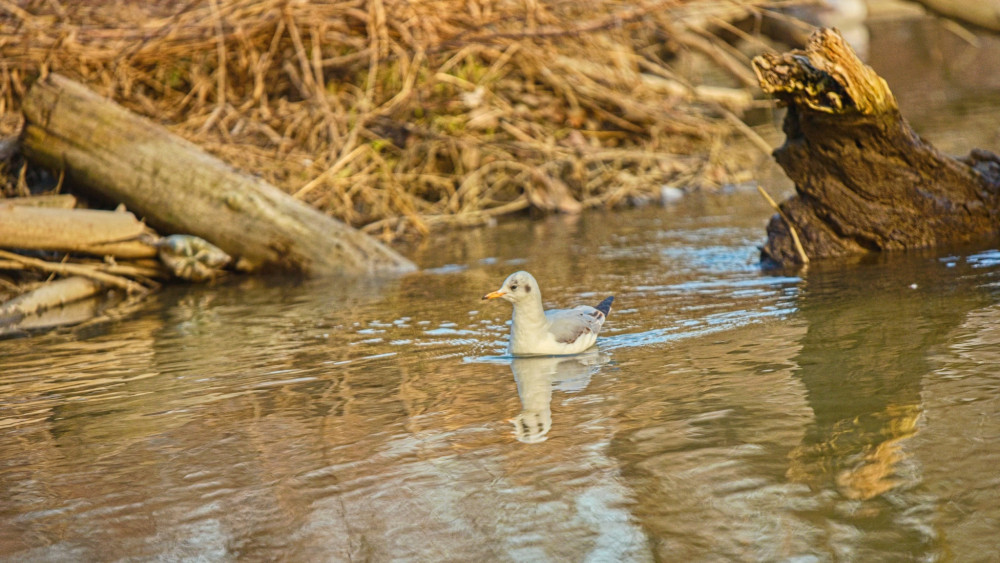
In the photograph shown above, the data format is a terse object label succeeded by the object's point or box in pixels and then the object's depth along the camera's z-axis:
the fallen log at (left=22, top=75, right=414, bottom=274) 19.30
